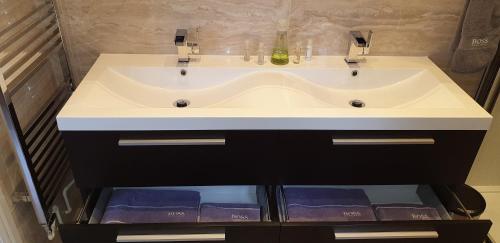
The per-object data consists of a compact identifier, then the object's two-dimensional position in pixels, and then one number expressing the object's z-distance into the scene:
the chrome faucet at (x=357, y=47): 1.31
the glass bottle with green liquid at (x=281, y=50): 1.37
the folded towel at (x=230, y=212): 1.26
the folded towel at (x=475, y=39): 1.32
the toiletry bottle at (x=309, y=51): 1.38
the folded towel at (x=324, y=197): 1.32
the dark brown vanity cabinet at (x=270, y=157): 1.08
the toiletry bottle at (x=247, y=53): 1.38
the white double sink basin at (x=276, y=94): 1.06
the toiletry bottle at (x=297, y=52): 1.38
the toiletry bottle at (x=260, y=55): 1.37
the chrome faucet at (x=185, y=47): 1.28
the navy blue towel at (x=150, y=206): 1.25
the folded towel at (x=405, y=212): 1.30
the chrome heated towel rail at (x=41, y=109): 1.04
